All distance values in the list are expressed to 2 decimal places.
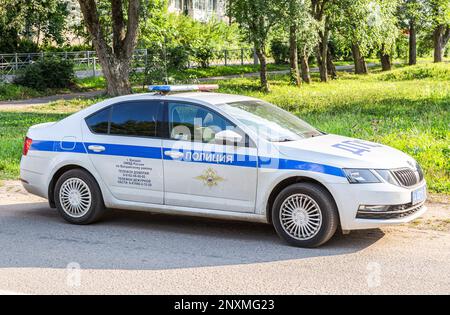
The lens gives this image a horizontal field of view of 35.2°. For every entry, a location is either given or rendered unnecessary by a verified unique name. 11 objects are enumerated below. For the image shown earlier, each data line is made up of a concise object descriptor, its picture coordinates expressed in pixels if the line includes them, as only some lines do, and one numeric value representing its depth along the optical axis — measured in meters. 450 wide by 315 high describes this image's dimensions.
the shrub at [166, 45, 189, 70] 38.88
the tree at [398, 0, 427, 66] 46.12
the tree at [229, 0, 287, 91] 29.33
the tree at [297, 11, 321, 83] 31.62
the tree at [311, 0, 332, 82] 36.64
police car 6.92
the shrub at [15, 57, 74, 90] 32.06
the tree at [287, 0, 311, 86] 29.80
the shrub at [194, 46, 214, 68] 46.29
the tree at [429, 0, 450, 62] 38.38
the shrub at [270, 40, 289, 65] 54.72
